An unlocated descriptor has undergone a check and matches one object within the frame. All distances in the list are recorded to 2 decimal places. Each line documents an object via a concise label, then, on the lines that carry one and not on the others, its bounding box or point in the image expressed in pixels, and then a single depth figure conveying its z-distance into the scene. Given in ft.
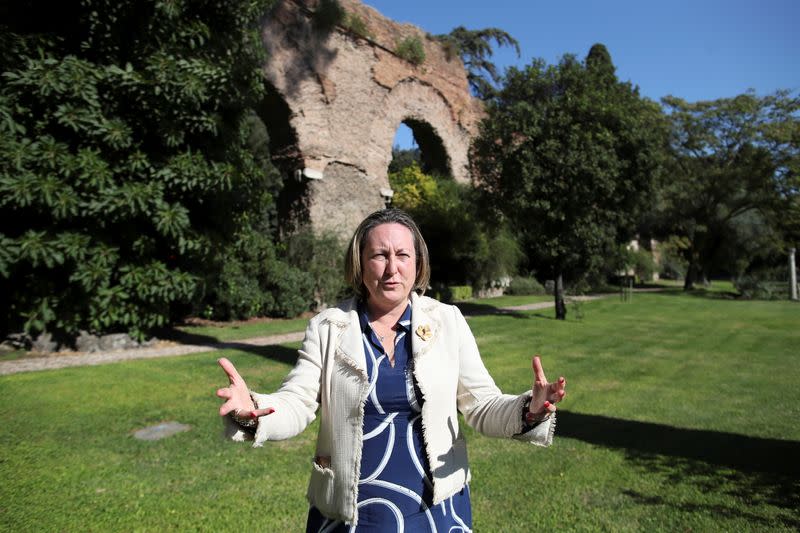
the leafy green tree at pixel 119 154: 24.43
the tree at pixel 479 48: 102.78
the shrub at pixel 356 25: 52.54
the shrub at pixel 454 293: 62.18
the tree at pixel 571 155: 43.14
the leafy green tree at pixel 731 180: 83.66
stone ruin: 48.55
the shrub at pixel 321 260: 48.34
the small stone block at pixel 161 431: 15.93
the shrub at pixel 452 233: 60.70
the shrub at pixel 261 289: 41.91
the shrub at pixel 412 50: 59.11
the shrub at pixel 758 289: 77.51
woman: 5.61
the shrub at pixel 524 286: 77.25
